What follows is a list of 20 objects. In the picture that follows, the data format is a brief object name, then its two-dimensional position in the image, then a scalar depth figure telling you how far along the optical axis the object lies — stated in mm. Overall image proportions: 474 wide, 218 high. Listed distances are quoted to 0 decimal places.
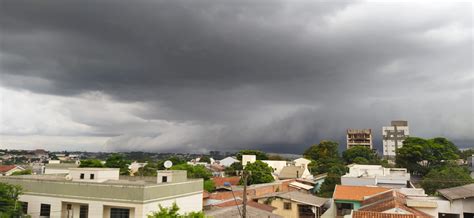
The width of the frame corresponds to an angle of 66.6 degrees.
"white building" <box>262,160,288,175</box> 90062
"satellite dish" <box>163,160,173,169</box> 34934
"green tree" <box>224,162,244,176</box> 85688
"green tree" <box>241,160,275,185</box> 61375
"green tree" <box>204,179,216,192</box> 47128
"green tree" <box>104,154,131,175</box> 69312
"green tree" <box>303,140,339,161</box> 95750
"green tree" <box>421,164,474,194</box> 45219
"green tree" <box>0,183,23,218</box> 23219
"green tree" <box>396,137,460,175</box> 69125
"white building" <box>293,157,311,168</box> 84169
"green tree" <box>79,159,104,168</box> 60012
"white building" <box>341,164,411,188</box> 46438
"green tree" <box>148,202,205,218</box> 14830
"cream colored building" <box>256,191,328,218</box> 36344
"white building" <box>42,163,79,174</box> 38250
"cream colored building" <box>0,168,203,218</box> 23109
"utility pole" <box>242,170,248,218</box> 16906
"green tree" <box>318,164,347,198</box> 49216
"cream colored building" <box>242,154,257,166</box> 93488
